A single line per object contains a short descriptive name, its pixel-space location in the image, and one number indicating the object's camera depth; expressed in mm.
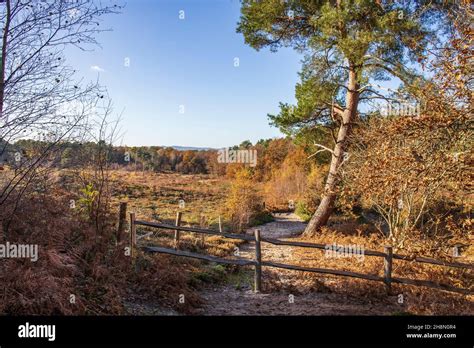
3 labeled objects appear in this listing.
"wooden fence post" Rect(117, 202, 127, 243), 7070
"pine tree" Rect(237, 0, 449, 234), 9391
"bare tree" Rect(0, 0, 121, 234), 4621
